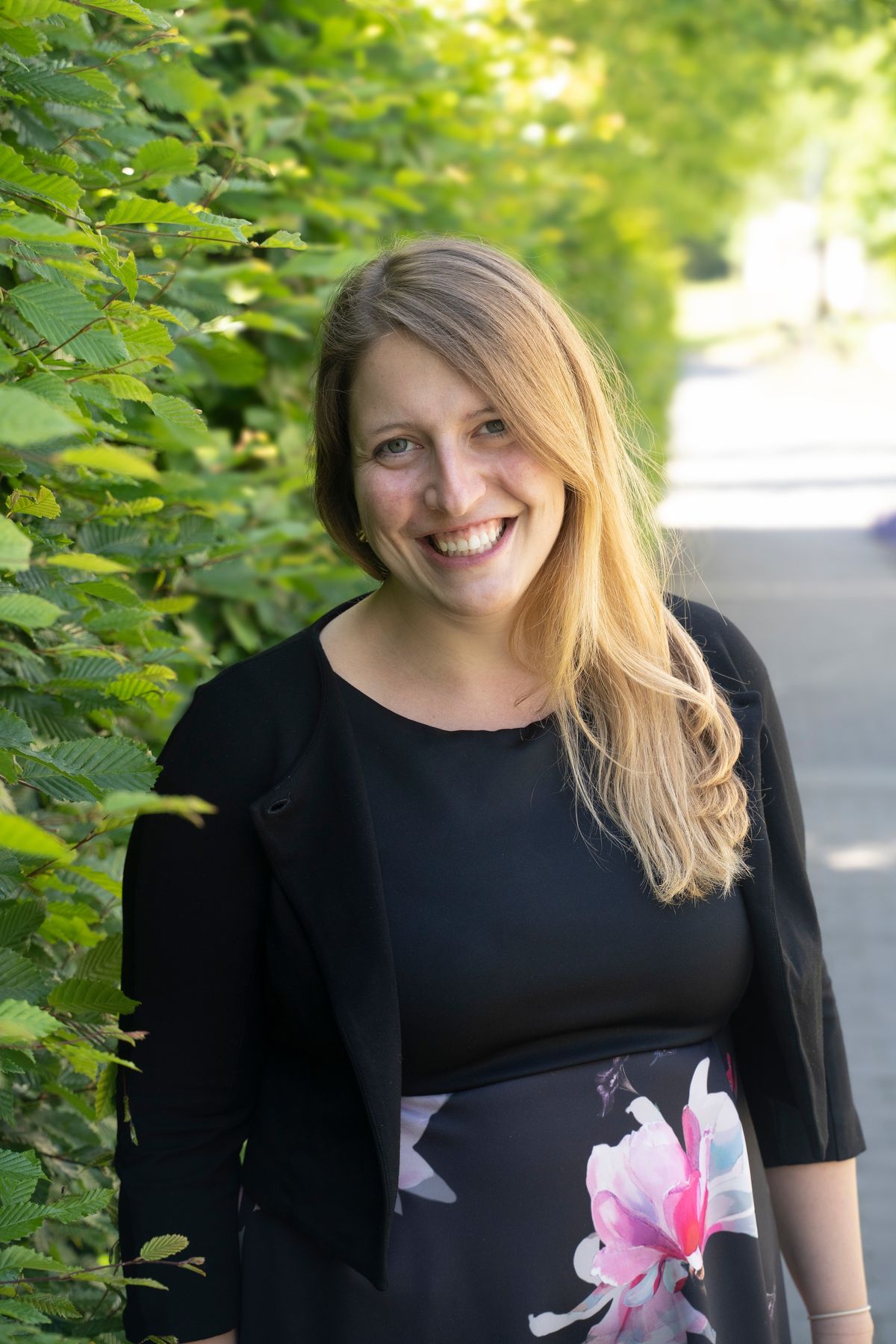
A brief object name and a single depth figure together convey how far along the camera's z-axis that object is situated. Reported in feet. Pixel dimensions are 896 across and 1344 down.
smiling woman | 5.99
